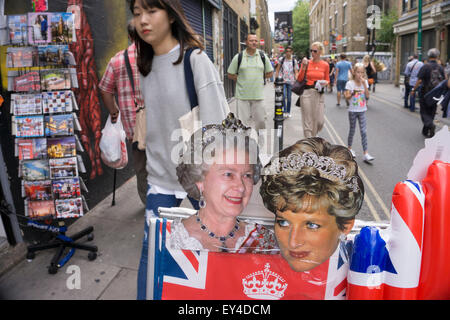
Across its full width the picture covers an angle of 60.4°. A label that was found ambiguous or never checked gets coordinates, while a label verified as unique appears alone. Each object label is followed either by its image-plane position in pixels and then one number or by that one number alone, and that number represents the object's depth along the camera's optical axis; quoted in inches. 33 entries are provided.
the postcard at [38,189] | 125.3
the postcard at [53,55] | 118.5
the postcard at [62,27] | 115.2
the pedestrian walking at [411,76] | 474.6
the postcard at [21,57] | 117.3
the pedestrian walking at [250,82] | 240.8
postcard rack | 115.6
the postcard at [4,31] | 116.4
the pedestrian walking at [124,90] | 103.1
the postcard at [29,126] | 118.6
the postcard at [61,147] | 122.3
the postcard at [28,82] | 119.1
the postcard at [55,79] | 119.3
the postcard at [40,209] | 128.4
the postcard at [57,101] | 118.9
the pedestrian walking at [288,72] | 421.8
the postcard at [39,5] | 128.3
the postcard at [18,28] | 114.5
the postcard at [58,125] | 120.5
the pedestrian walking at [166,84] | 72.7
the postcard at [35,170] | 123.5
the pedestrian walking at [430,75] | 358.9
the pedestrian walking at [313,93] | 171.5
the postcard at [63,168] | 122.6
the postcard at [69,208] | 127.3
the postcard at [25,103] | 117.9
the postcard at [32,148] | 120.8
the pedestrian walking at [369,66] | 530.3
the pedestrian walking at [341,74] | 583.5
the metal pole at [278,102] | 183.5
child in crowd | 215.0
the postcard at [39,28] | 112.8
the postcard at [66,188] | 124.8
